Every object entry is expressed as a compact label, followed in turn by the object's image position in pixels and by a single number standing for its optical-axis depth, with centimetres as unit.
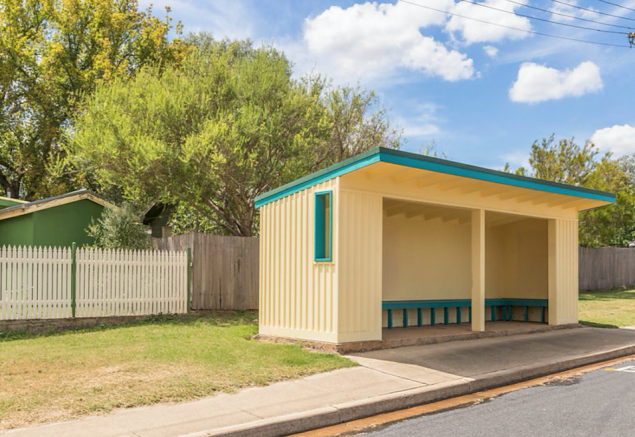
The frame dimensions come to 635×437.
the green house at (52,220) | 1678
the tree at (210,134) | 1562
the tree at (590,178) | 2414
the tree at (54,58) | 2630
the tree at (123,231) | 1623
